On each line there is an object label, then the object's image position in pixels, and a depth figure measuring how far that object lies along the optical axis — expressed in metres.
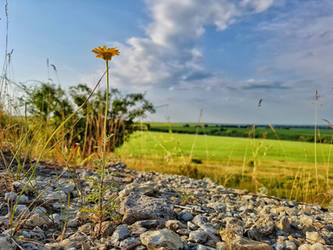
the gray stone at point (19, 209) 0.37
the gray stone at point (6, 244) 0.26
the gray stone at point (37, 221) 0.33
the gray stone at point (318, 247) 0.29
